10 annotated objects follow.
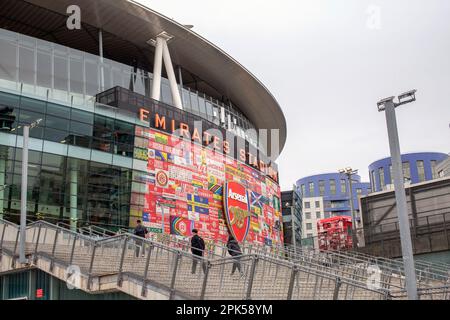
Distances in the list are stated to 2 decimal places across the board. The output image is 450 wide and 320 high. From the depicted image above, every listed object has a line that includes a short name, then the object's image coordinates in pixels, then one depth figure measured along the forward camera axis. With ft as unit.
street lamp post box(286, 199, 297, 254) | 245.16
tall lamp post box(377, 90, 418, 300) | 40.70
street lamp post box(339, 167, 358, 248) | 129.08
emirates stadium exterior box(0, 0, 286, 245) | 110.63
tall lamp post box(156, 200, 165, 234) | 122.72
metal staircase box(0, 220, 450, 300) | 44.68
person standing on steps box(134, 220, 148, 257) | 68.47
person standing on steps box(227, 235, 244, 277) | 63.48
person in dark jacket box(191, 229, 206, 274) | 61.37
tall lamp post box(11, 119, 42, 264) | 61.46
